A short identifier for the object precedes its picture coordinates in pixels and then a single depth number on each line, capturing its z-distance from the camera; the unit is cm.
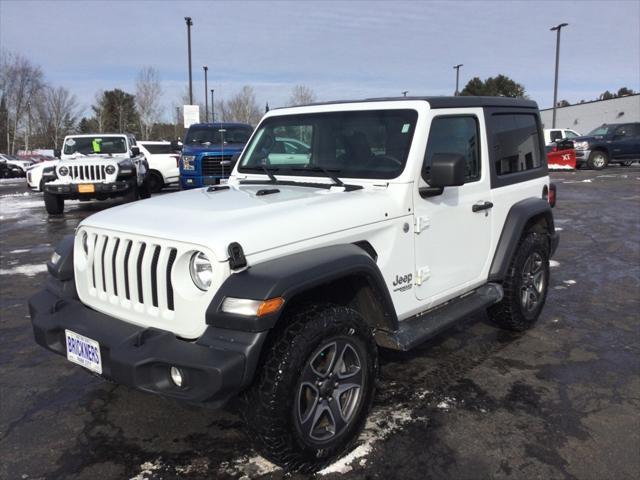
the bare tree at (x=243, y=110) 4388
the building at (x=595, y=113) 3953
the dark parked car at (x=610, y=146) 2403
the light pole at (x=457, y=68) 4200
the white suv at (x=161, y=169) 1716
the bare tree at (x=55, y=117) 5972
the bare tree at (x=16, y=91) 5345
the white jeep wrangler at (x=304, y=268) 252
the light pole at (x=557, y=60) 3172
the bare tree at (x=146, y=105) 5397
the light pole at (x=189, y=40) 2452
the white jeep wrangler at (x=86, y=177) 1223
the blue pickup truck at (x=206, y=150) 1246
